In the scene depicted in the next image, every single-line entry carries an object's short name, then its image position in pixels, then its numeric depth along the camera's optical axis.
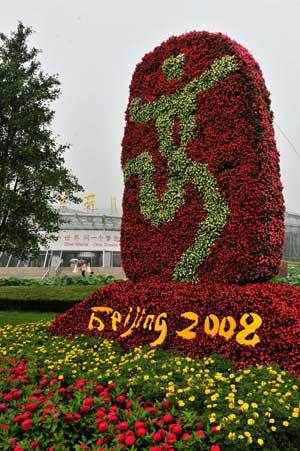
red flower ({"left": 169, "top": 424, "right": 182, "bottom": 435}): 3.29
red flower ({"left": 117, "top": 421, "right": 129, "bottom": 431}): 3.37
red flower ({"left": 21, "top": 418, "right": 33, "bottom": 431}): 3.42
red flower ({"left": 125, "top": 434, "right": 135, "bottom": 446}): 3.15
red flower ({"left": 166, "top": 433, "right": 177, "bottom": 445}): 3.17
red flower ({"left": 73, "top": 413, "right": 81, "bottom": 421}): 3.62
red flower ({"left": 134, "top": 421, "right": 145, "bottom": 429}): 3.36
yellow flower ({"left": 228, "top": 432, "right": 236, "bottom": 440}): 3.24
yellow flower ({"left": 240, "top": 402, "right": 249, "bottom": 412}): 3.58
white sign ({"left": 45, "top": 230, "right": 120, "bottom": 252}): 50.03
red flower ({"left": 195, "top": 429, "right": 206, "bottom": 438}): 3.20
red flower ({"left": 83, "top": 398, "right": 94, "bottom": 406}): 3.80
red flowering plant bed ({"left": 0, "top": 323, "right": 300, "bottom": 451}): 3.33
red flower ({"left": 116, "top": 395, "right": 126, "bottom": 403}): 3.91
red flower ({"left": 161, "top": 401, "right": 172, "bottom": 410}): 3.78
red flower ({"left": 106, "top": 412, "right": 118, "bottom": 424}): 3.49
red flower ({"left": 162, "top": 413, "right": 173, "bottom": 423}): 3.48
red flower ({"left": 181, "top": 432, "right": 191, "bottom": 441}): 3.20
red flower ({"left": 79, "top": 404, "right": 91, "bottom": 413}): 3.72
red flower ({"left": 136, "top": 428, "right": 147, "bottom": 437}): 3.26
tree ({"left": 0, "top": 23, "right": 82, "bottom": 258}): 15.24
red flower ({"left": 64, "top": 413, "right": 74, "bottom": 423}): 3.58
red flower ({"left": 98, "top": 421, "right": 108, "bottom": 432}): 3.38
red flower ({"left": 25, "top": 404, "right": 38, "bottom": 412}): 3.71
